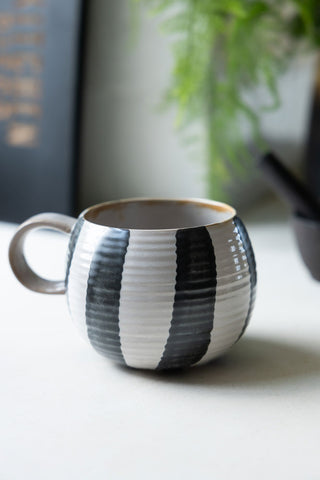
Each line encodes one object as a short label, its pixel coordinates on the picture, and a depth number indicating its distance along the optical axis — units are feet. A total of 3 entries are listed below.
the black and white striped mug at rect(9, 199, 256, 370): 1.36
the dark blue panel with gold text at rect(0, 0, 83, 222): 2.95
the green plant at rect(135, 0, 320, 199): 2.84
